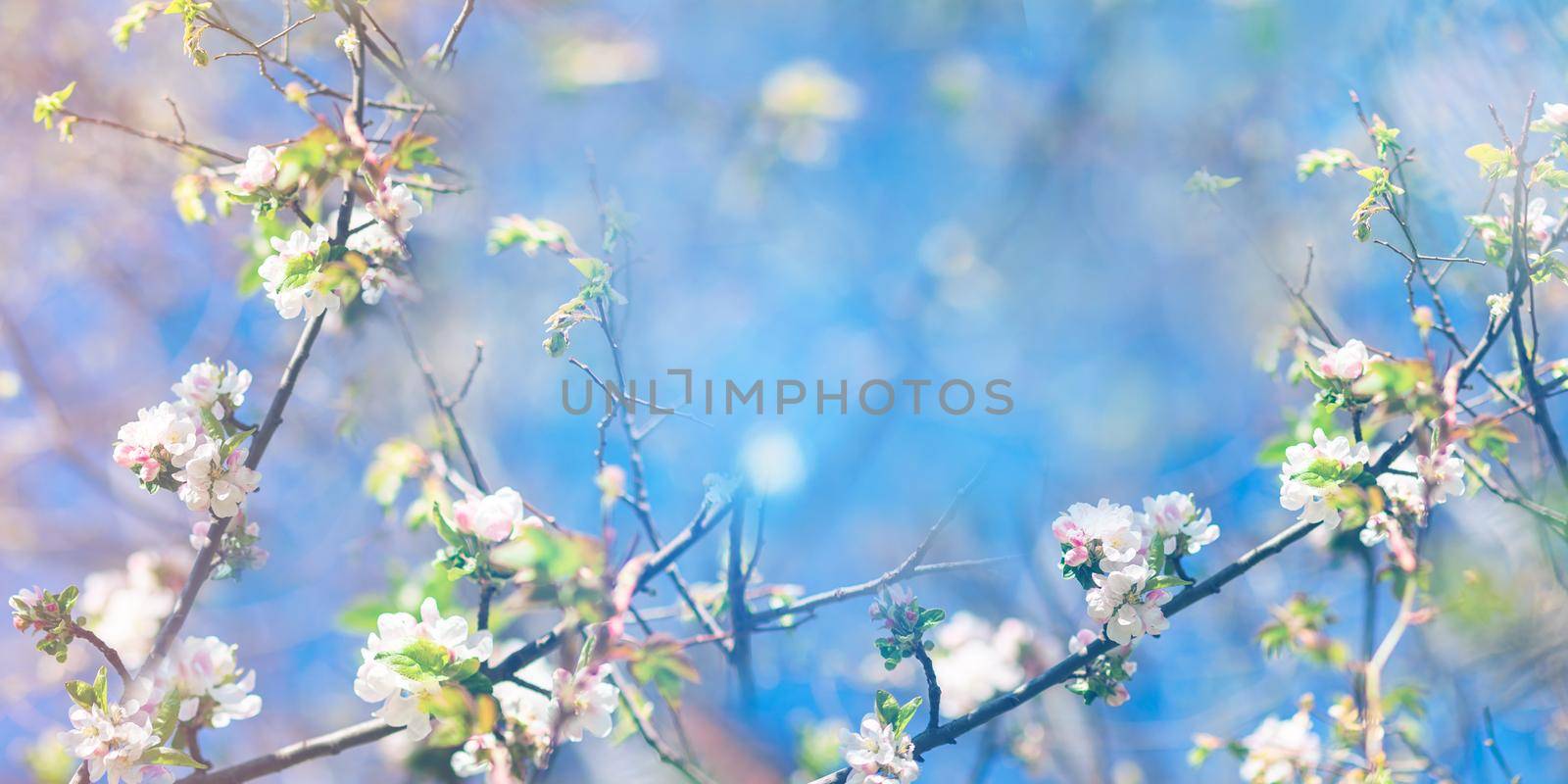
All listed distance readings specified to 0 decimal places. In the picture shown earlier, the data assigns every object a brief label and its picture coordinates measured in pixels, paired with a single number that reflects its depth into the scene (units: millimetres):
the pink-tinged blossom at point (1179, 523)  2036
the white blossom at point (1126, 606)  1983
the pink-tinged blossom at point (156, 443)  2014
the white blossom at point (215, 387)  2047
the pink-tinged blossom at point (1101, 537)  1992
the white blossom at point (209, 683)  2036
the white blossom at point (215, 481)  2016
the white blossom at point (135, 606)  2256
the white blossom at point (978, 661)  2458
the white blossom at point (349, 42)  2069
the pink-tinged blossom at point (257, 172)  2020
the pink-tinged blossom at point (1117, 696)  2030
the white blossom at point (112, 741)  1991
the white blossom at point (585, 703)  1968
